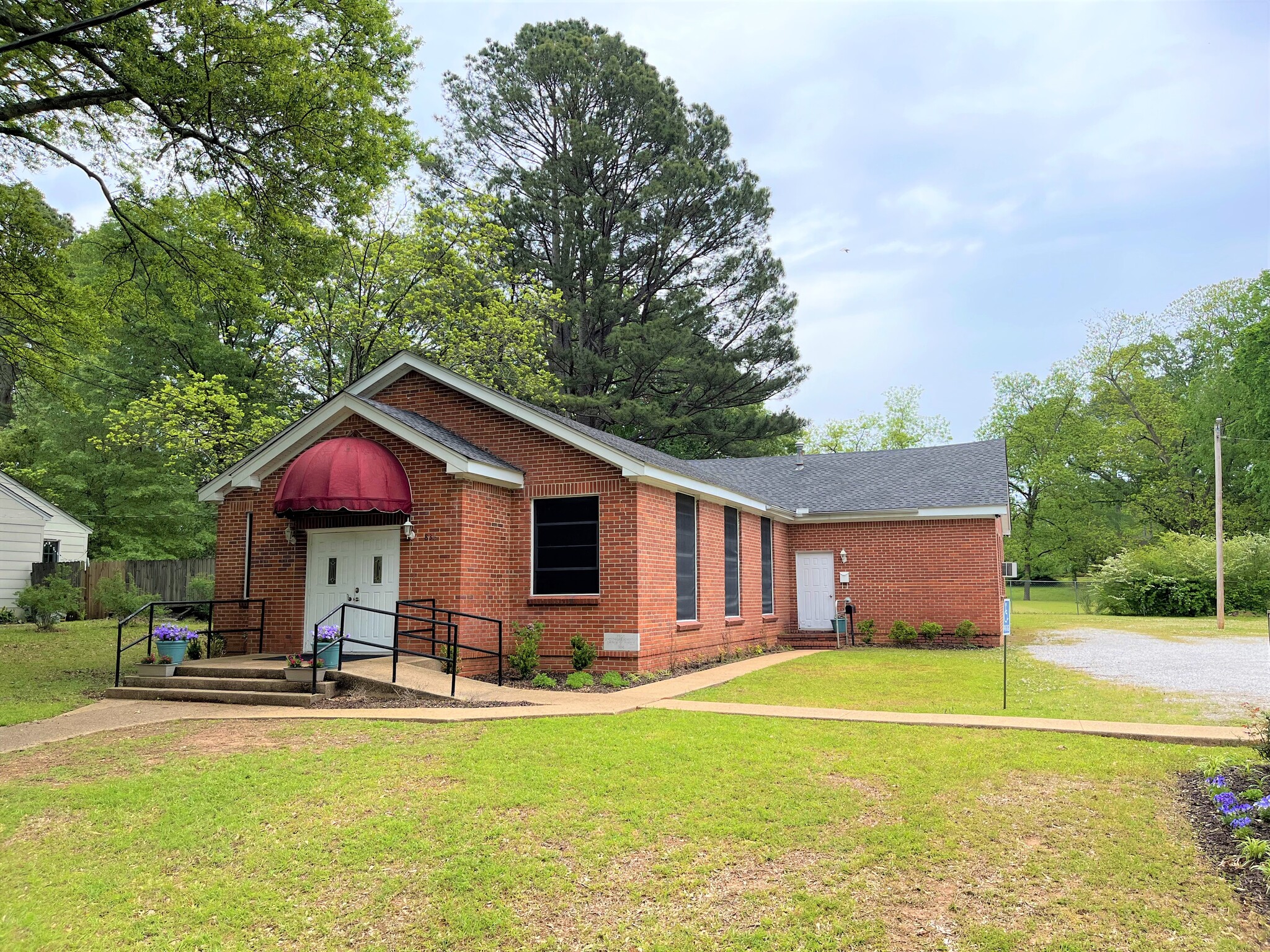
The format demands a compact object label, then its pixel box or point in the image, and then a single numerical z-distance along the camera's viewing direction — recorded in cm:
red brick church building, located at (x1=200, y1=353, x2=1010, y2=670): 1317
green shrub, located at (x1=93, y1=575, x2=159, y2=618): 2369
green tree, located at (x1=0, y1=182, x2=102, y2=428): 1429
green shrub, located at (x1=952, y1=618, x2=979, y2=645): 1981
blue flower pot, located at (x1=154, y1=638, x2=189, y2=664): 1223
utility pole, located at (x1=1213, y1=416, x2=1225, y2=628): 2456
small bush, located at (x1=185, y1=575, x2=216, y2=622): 2322
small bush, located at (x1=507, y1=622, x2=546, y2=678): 1318
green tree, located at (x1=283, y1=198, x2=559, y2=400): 2430
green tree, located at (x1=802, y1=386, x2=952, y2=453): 6000
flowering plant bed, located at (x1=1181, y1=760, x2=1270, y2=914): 502
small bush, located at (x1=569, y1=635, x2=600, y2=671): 1343
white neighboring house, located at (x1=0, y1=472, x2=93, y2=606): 2406
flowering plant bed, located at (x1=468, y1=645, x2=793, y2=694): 1252
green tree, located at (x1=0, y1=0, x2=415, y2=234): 1255
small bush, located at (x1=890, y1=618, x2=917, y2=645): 2011
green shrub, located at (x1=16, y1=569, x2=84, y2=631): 2127
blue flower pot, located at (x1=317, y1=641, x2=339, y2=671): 1186
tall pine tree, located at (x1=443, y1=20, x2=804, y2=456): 3331
